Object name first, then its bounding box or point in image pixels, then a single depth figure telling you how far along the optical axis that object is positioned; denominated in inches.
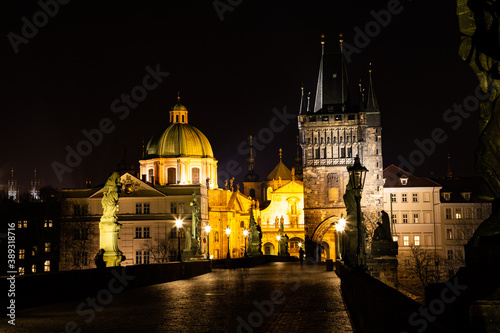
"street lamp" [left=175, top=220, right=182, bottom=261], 1692.9
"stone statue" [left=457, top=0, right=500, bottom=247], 223.6
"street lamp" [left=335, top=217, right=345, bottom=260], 1893.0
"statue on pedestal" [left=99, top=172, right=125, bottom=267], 998.4
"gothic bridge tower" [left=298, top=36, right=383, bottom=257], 3619.6
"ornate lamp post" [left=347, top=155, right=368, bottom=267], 860.6
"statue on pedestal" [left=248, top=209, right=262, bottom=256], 2223.2
